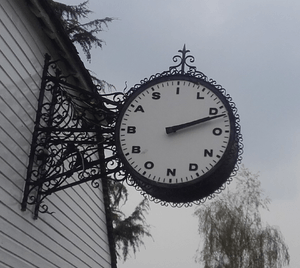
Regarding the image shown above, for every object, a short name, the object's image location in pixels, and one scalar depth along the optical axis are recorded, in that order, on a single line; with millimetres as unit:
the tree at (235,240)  25266
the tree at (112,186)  14922
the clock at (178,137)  5312
